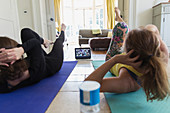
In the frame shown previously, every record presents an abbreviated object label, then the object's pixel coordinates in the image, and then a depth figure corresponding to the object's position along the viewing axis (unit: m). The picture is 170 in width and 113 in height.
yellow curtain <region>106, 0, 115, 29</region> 6.36
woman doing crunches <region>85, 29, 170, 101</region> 0.71
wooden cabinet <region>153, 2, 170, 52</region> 2.78
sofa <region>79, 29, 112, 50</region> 4.12
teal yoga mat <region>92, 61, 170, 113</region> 0.80
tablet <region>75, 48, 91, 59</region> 2.47
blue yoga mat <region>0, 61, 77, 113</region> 0.88
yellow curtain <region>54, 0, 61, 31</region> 6.85
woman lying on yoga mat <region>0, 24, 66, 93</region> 0.97
